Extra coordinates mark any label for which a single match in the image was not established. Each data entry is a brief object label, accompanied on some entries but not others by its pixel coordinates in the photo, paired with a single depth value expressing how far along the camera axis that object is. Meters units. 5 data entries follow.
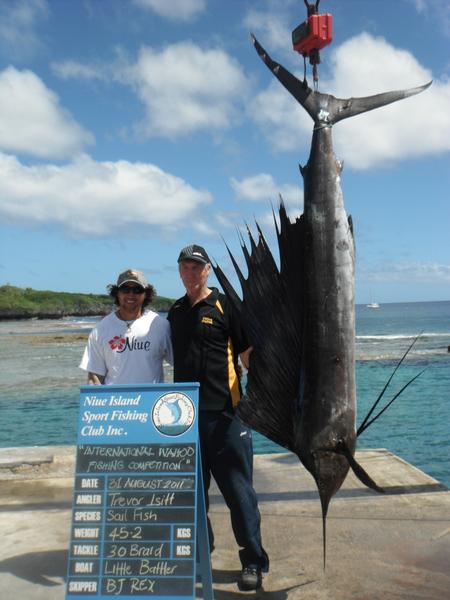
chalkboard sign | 2.44
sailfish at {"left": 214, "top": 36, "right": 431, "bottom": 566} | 2.41
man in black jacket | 2.80
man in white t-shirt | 2.90
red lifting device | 2.36
